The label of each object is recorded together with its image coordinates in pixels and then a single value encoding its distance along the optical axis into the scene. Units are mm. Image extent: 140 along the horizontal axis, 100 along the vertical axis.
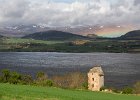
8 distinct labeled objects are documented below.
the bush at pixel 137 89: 80475
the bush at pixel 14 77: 72438
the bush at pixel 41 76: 87262
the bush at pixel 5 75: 76062
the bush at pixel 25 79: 75188
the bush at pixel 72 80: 96312
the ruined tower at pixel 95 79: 87688
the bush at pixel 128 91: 73956
